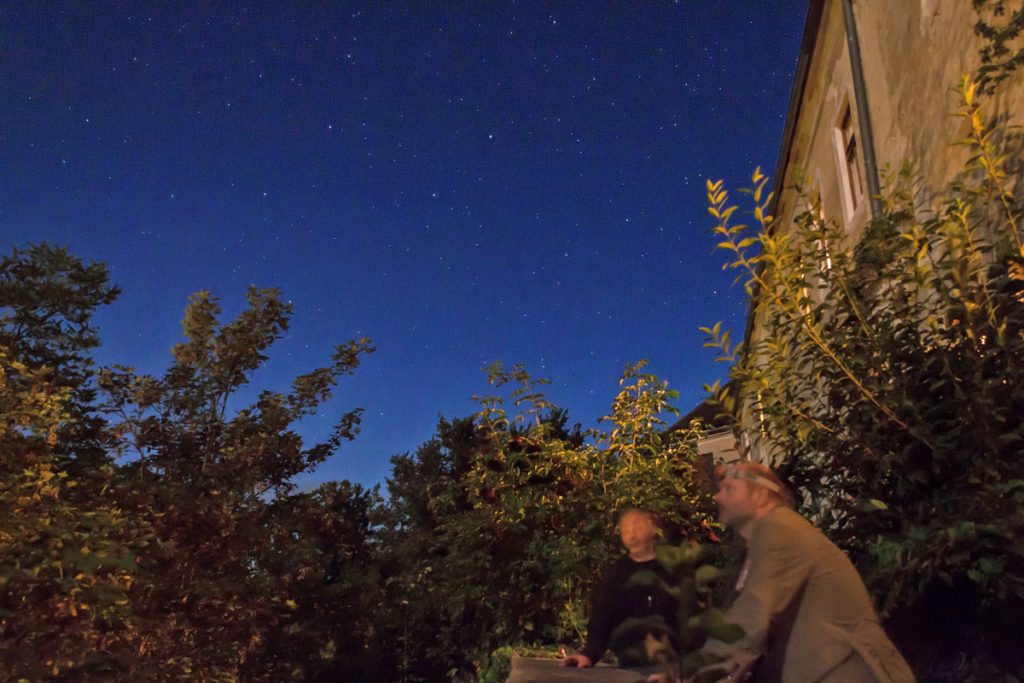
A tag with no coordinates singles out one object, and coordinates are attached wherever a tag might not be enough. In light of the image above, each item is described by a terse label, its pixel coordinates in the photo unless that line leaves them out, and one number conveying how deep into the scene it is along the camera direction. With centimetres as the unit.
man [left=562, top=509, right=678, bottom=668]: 304
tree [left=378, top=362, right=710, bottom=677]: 688
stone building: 585
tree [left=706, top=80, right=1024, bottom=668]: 309
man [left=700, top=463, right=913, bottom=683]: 189
